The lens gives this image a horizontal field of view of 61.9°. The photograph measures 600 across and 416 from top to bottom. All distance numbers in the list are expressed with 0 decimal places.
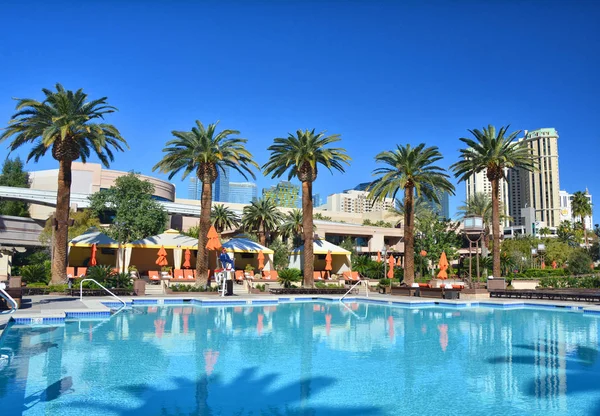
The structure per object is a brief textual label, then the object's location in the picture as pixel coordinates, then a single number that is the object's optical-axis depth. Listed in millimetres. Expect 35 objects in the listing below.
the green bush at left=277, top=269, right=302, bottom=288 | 30328
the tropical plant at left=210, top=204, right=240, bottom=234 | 46875
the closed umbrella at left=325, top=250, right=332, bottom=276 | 35969
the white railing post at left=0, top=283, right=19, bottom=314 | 13922
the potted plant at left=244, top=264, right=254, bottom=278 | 34844
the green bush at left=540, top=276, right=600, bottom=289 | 31508
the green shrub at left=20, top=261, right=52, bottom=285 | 25391
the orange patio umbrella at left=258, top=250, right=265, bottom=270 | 33941
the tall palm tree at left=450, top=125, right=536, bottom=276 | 32781
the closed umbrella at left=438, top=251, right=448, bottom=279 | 31609
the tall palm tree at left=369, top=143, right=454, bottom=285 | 31078
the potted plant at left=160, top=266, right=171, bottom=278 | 31409
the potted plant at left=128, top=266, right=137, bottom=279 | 30878
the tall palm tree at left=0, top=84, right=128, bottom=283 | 24844
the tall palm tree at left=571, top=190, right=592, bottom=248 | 76062
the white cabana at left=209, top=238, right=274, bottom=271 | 34000
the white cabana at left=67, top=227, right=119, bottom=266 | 37306
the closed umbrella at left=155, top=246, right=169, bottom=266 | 30897
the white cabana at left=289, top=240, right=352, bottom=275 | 37938
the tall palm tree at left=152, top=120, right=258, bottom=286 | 28625
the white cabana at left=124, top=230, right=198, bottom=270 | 33000
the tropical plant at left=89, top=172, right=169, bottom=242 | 39562
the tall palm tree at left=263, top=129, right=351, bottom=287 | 30719
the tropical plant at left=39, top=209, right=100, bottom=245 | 38062
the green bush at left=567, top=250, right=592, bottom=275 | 40875
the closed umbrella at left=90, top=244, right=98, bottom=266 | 28858
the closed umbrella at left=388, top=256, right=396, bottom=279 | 36694
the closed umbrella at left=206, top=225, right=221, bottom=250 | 27347
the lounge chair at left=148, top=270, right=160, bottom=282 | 30483
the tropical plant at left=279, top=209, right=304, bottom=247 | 48281
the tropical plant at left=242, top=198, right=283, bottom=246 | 45219
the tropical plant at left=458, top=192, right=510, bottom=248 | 55062
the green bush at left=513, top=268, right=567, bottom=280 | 38850
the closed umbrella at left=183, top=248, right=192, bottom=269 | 32812
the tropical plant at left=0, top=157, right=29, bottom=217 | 52938
